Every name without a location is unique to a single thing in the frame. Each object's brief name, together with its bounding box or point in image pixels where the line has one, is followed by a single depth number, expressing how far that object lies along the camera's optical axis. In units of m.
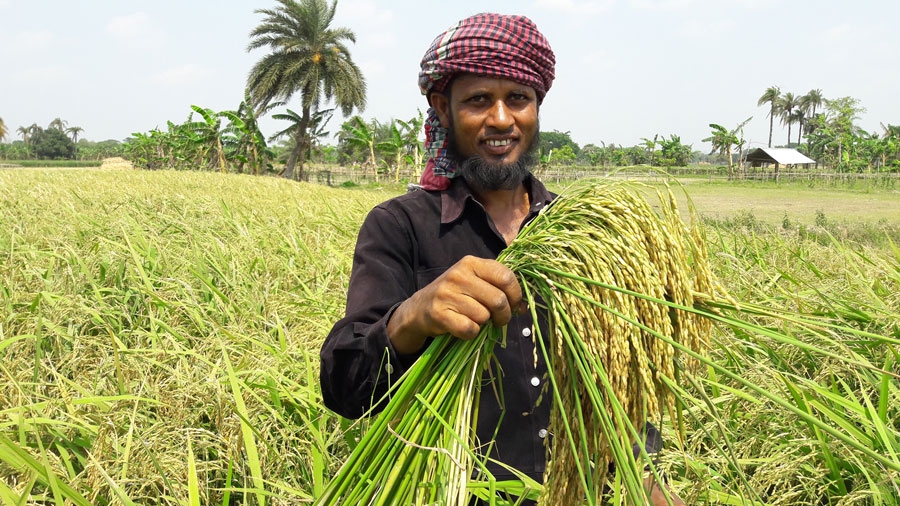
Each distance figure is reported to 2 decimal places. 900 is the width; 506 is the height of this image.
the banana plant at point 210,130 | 22.25
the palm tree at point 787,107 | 70.00
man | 1.29
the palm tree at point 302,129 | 26.74
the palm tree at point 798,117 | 70.81
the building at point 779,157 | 43.03
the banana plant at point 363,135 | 23.67
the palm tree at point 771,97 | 69.44
